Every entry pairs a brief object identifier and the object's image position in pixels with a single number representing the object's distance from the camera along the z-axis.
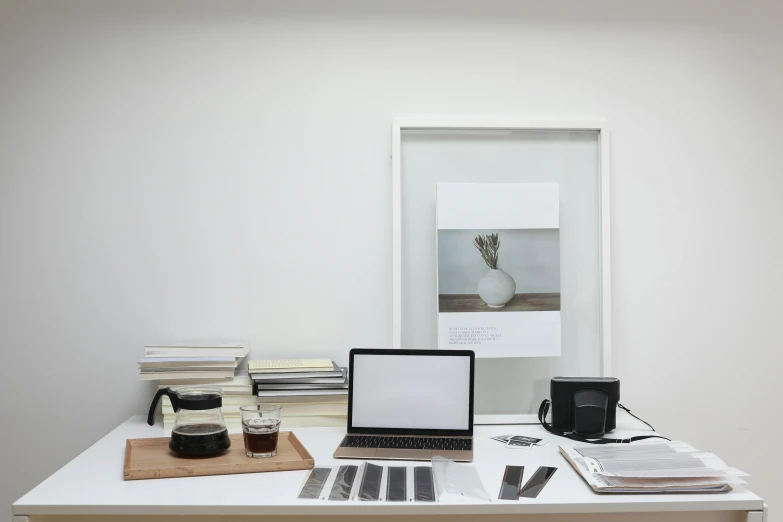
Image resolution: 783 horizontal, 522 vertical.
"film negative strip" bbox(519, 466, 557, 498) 1.35
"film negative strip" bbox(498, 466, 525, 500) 1.34
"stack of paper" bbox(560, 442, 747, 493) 1.35
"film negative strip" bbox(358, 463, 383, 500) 1.33
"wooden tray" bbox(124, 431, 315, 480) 1.42
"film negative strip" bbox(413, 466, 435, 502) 1.33
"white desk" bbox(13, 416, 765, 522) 1.27
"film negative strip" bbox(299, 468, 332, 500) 1.33
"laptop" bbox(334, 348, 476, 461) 1.73
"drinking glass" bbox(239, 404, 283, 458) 1.51
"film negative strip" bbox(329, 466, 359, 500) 1.33
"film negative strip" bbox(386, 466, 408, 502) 1.32
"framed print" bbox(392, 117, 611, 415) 1.99
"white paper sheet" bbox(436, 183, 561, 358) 1.99
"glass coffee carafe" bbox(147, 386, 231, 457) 1.51
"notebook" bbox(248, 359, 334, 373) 1.82
